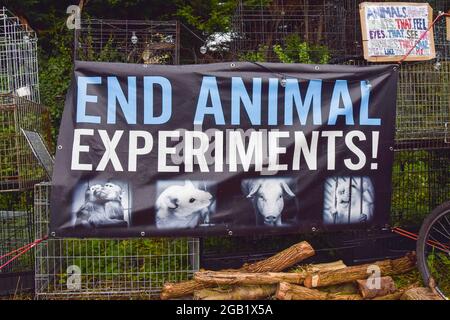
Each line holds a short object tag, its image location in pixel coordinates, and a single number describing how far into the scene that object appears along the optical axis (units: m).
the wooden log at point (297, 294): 4.85
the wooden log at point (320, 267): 5.19
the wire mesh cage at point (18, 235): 5.61
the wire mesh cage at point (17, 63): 5.41
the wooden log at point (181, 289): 5.00
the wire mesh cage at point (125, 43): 6.28
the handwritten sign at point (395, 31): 5.54
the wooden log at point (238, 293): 4.93
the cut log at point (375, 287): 5.04
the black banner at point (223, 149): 4.81
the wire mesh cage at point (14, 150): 5.10
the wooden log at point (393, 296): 5.00
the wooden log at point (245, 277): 4.92
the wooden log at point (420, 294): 4.84
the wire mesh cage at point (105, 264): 5.10
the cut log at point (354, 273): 5.00
